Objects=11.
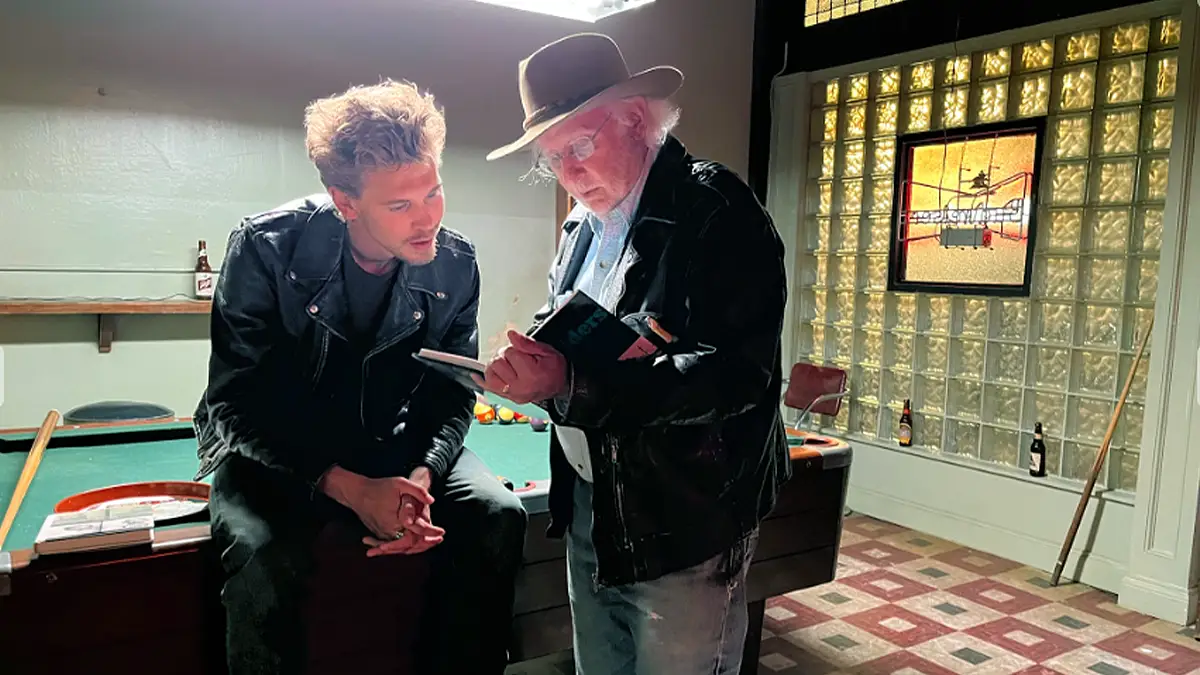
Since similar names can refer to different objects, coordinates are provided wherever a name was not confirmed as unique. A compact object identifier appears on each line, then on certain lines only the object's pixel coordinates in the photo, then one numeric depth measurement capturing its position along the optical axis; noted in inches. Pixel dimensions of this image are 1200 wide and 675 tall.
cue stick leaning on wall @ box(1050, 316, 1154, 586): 133.0
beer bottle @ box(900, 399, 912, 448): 169.8
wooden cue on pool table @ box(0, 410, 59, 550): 62.5
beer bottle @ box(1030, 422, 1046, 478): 148.3
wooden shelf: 132.7
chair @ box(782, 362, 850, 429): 160.1
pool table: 54.2
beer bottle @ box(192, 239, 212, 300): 148.5
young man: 57.1
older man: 45.3
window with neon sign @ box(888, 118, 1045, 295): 150.9
